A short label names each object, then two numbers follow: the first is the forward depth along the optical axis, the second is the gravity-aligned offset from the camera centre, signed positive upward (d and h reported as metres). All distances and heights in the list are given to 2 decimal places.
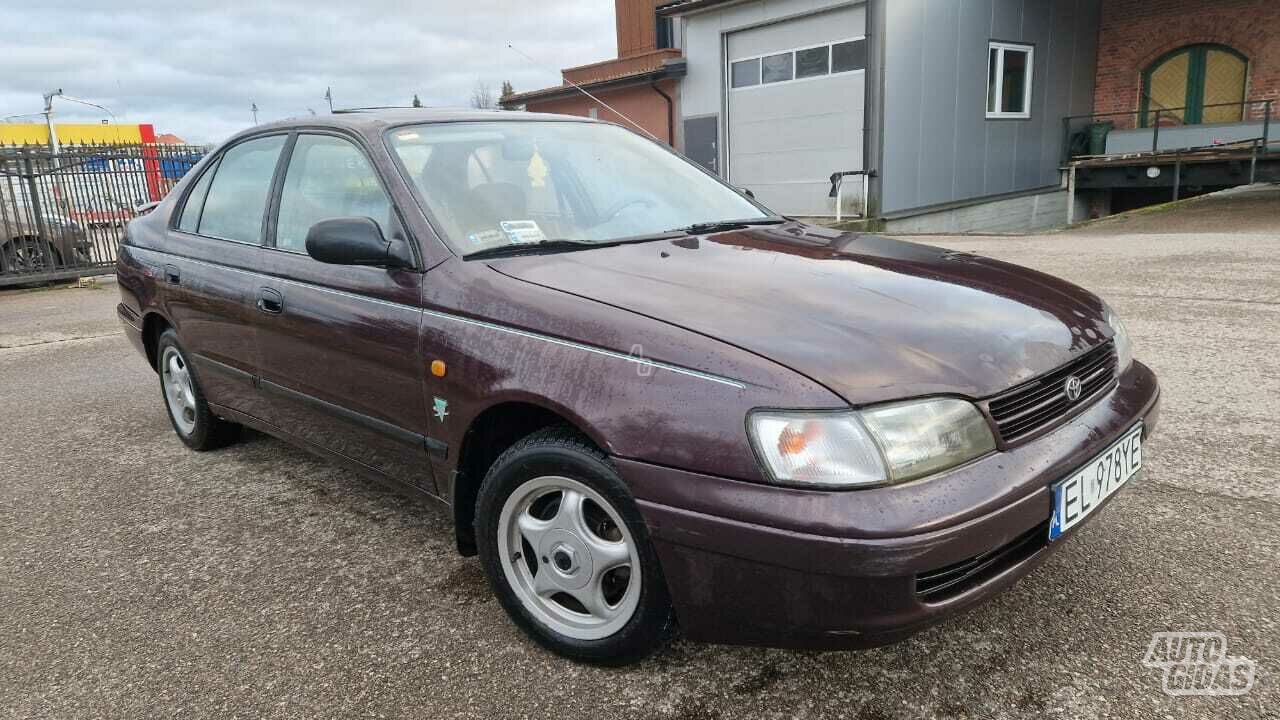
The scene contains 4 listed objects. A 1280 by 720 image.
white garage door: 14.99 +0.97
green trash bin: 17.48 +0.17
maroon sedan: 1.77 -0.53
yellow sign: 41.19 +3.34
